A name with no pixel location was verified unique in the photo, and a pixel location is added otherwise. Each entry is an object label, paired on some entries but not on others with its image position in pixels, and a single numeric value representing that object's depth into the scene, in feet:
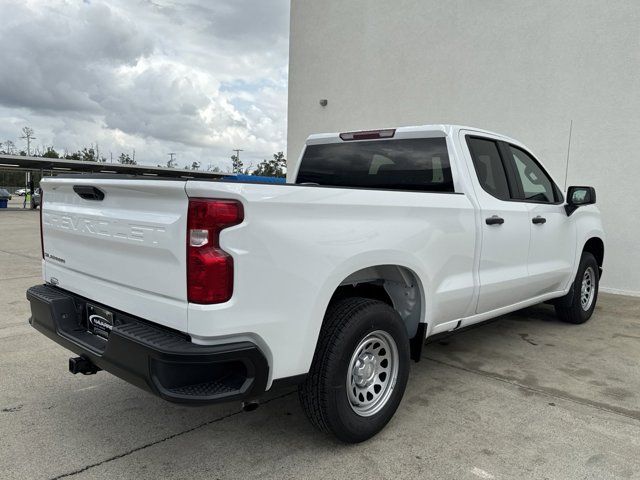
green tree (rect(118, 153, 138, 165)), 286.87
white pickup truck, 7.17
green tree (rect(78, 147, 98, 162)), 260.62
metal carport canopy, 96.49
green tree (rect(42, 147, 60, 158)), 250.21
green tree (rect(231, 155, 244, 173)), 264.31
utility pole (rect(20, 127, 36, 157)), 260.62
